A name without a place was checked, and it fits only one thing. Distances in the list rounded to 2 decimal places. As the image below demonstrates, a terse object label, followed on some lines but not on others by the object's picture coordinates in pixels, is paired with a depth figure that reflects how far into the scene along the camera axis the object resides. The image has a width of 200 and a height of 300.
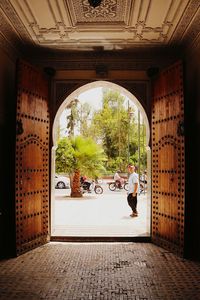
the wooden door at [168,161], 5.35
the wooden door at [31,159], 5.39
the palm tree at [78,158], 14.47
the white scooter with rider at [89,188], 17.12
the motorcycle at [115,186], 18.95
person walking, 8.48
